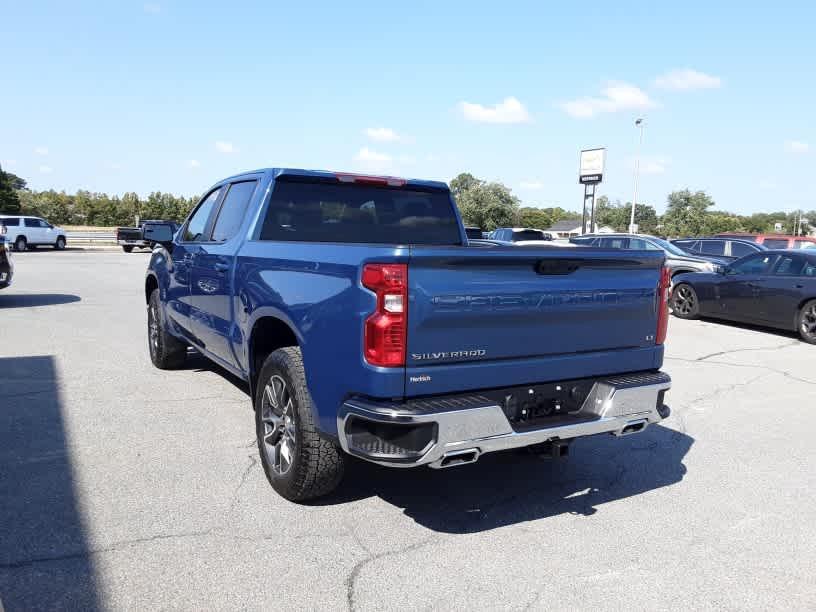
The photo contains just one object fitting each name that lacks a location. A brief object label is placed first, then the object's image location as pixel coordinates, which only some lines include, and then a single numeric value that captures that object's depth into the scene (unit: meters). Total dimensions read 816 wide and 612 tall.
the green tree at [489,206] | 88.25
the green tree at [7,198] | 59.28
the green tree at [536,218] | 131.12
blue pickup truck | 3.12
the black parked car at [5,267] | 11.67
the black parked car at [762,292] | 10.79
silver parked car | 15.69
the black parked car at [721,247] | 17.61
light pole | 45.54
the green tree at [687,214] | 88.44
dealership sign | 39.78
